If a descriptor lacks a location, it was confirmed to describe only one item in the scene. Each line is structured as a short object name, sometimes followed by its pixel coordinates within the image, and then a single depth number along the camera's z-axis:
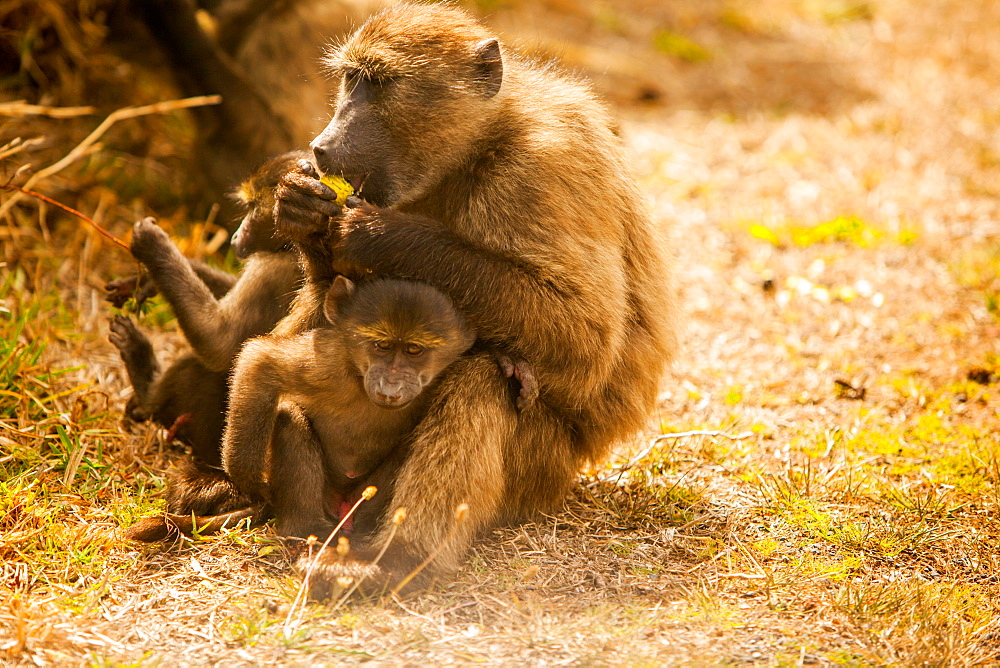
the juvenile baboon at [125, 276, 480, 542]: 5.91
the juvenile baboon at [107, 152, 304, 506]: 7.08
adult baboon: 6.02
